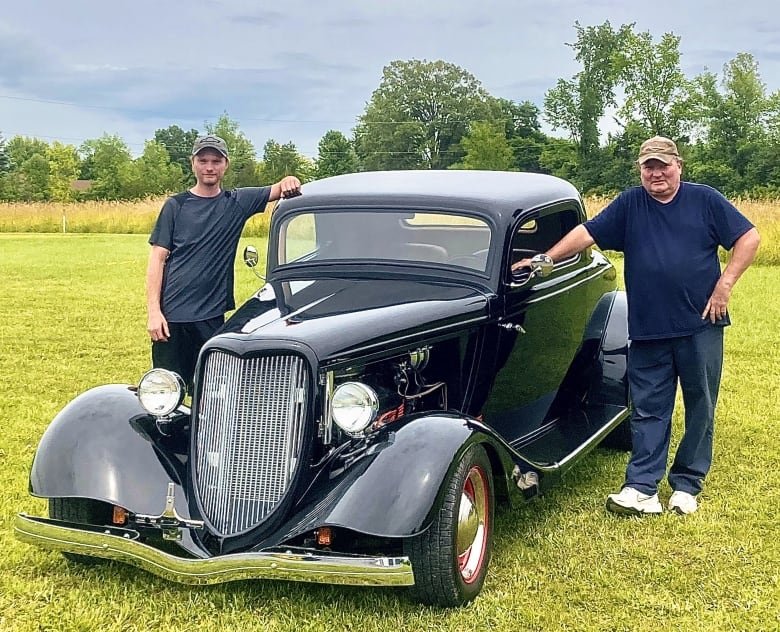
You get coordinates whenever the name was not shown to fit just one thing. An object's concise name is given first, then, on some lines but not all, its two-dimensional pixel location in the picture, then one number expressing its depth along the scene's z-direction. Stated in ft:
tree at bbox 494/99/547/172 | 240.73
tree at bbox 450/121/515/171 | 210.59
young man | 18.33
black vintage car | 12.28
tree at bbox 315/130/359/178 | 251.80
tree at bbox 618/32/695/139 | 184.75
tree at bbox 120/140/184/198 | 219.41
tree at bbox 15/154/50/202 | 224.74
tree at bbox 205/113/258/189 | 199.00
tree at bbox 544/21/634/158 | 207.00
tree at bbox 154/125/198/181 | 315.37
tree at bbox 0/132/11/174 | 257.14
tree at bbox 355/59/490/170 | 259.19
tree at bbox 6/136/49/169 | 302.06
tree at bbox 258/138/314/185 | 193.88
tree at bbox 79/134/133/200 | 231.71
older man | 16.78
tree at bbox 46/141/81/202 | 242.78
